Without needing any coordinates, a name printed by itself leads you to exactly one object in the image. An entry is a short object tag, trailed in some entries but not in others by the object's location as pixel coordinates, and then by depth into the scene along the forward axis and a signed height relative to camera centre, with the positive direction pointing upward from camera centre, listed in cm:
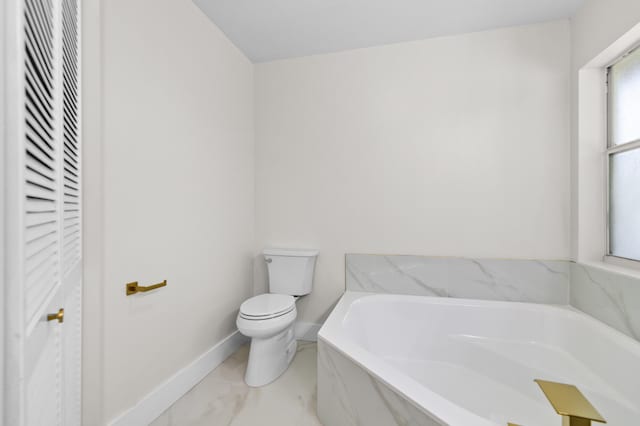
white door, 43 +0
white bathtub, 115 -81
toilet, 177 -67
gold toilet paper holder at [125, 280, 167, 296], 136 -37
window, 158 +33
